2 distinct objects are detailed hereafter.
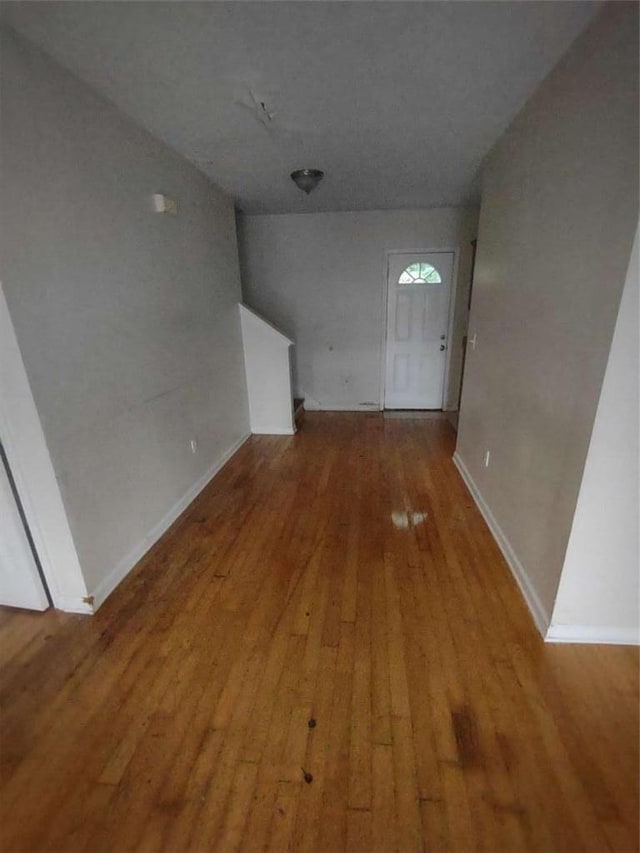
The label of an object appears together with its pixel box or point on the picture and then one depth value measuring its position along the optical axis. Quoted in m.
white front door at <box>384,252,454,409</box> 4.55
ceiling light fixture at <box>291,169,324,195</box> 2.83
